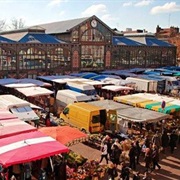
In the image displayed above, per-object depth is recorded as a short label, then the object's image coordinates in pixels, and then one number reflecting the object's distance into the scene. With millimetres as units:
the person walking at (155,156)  9375
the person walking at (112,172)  8199
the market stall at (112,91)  18927
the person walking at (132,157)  9388
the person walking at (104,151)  9685
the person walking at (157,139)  11176
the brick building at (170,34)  47719
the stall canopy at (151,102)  12801
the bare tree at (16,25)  62174
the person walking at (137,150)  9809
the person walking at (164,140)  11234
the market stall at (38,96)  16101
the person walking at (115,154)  9347
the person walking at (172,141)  11098
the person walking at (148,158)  9210
